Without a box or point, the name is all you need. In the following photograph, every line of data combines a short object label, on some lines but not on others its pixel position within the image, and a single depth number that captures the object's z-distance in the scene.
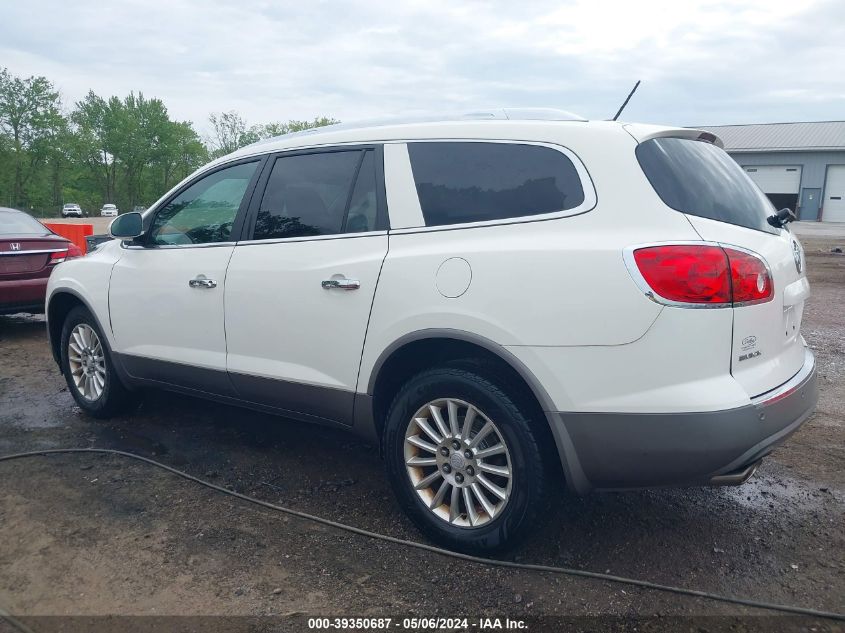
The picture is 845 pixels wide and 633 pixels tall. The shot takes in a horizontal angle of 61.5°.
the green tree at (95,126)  72.38
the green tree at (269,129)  69.12
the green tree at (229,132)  67.19
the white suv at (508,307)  2.58
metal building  45.47
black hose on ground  2.65
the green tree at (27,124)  63.16
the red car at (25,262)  7.76
